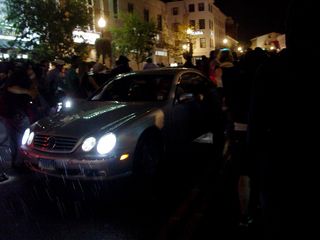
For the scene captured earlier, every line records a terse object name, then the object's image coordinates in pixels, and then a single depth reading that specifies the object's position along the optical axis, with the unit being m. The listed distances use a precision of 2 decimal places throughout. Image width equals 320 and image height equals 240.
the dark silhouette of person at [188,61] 8.48
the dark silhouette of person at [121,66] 7.05
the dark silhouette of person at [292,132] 1.15
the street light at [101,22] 13.93
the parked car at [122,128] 3.40
